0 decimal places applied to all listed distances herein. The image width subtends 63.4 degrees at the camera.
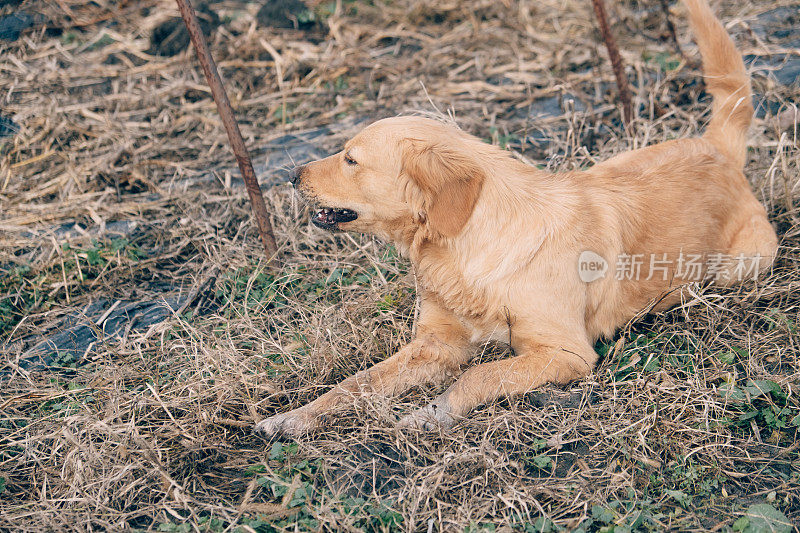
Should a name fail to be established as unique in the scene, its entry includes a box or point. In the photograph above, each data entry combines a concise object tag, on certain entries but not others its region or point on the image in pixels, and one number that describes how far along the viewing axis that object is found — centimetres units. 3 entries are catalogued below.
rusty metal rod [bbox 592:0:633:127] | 466
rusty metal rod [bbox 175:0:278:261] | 361
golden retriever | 320
